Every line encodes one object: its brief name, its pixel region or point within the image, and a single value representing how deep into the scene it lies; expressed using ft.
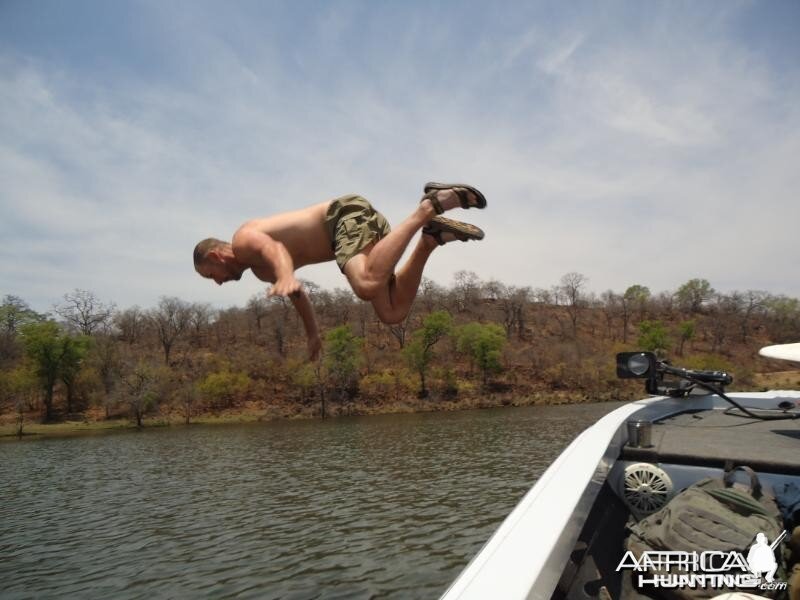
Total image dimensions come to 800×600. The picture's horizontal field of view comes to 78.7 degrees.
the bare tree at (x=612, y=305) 339.57
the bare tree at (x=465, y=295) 306.35
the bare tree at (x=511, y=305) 302.25
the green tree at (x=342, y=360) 164.35
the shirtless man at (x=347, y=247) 8.46
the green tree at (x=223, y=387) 190.08
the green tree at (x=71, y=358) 186.39
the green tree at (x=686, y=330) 266.98
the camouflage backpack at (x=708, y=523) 7.41
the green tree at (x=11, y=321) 219.20
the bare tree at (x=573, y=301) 329.36
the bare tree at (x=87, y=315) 115.42
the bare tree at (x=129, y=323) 223.71
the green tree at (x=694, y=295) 349.00
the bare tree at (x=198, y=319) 188.73
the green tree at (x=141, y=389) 176.76
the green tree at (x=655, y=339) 235.81
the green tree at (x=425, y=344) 209.77
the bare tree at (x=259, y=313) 221.70
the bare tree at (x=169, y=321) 173.88
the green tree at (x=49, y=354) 182.29
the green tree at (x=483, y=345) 220.23
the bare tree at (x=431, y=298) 281.33
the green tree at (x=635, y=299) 335.47
